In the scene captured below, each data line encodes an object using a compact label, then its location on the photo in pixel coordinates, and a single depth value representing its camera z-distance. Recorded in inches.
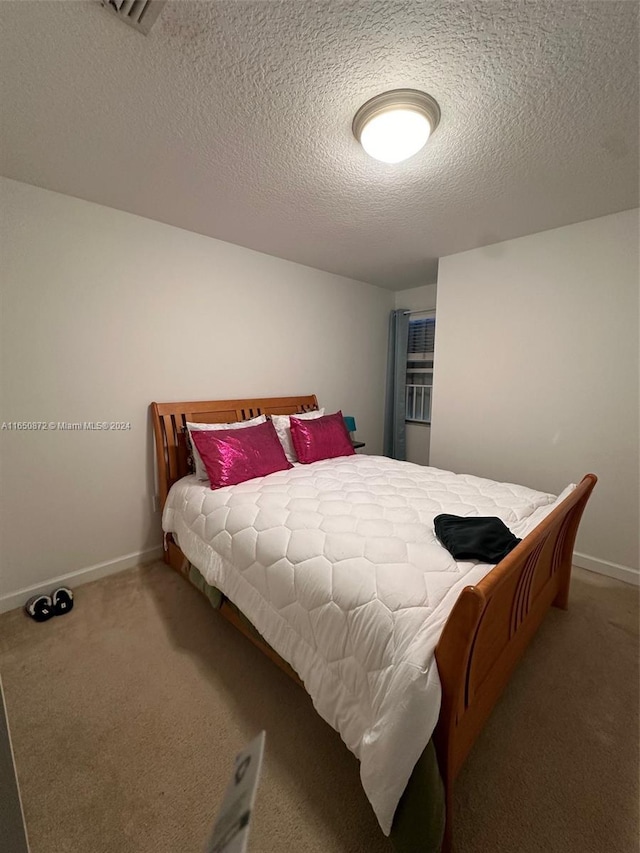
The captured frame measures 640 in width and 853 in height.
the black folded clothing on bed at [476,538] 54.5
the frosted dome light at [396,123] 55.3
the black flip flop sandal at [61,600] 80.4
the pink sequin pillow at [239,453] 89.1
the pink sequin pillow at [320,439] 112.4
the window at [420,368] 163.3
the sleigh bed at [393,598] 37.9
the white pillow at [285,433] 114.7
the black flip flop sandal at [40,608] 77.7
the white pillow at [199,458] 94.0
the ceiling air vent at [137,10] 41.5
